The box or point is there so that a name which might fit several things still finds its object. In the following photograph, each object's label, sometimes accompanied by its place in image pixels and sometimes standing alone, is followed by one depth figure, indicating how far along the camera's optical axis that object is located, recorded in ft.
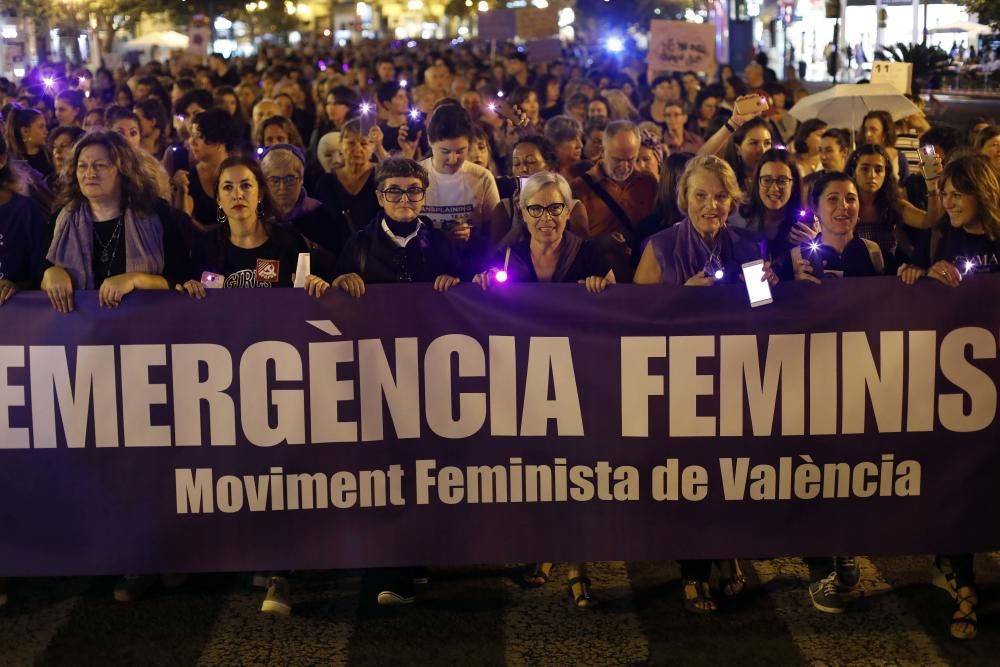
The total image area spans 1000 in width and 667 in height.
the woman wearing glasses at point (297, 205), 24.85
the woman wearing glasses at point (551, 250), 19.15
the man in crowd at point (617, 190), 25.84
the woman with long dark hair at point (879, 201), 24.64
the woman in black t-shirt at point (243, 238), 19.74
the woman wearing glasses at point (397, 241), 19.74
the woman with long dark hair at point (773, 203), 22.08
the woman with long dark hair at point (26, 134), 32.42
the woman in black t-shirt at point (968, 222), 19.15
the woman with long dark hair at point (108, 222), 19.15
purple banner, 17.37
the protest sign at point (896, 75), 42.27
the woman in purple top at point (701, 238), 19.71
